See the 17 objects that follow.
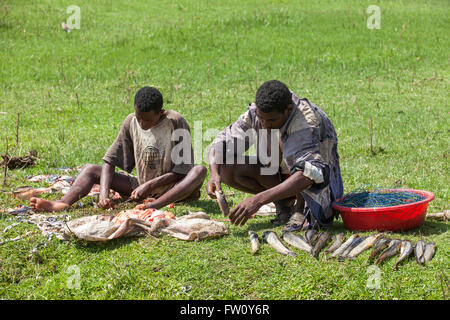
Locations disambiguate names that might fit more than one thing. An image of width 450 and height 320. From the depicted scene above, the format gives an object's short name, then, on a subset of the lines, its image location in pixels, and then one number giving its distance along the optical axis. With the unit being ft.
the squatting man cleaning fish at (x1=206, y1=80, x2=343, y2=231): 31.53
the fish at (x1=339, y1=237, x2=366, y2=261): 29.86
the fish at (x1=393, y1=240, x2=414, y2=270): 28.66
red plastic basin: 32.14
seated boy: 39.55
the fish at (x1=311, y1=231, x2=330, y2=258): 30.26
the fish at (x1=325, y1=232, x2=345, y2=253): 30.55
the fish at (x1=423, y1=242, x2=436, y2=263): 28.91
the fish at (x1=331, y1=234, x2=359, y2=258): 30.04
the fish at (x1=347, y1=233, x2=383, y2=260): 29.84
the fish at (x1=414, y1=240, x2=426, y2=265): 28.72
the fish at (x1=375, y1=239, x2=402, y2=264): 28.89
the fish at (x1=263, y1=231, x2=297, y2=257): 30.47
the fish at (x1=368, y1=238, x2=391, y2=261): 29.27
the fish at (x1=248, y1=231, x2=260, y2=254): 30.78
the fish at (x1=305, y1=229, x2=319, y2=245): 31.50
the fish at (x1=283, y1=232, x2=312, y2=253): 30.88
